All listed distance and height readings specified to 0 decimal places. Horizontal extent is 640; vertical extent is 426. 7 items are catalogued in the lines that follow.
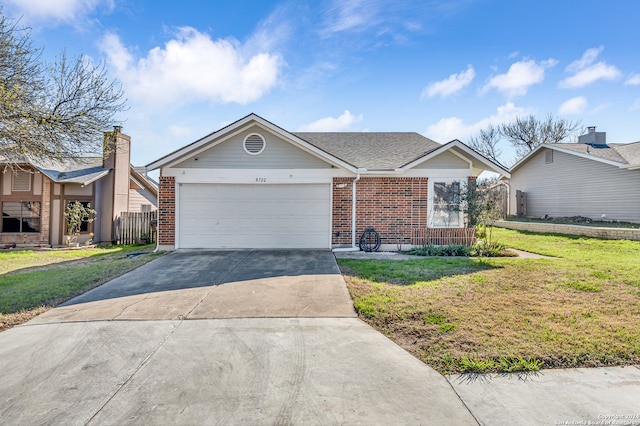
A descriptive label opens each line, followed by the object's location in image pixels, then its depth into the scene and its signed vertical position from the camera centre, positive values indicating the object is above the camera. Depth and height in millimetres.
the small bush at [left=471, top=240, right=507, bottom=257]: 9227 -891
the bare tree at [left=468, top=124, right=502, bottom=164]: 35125 +9064
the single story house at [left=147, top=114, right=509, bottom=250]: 10188 +724
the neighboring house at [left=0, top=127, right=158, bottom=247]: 12828 +715
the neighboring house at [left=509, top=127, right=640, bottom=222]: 14758 +2296
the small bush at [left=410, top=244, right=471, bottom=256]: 9531 -967
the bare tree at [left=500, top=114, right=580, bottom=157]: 31312 +9446
